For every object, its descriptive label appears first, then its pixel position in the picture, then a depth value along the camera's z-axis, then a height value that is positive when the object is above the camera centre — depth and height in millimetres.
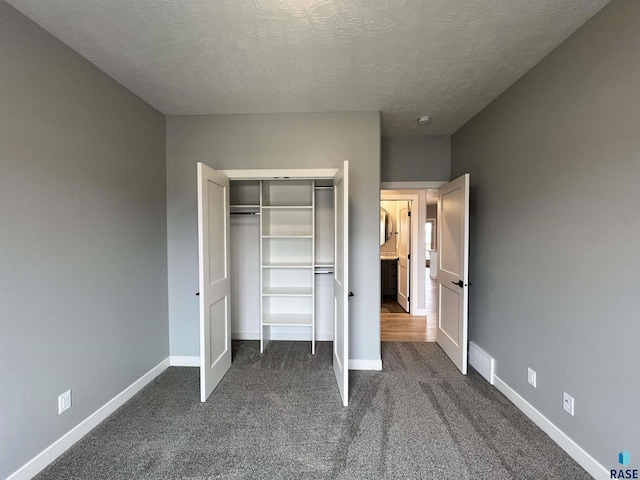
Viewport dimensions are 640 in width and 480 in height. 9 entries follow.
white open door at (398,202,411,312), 4902 -401
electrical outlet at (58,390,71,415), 1702 -1061
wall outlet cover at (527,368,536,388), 1986 -1079
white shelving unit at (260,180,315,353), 3283 -202
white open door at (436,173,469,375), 2623 -358
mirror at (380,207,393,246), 6016 +241
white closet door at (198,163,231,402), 2188 -358
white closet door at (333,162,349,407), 2141 -428
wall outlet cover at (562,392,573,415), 1683 -1085
